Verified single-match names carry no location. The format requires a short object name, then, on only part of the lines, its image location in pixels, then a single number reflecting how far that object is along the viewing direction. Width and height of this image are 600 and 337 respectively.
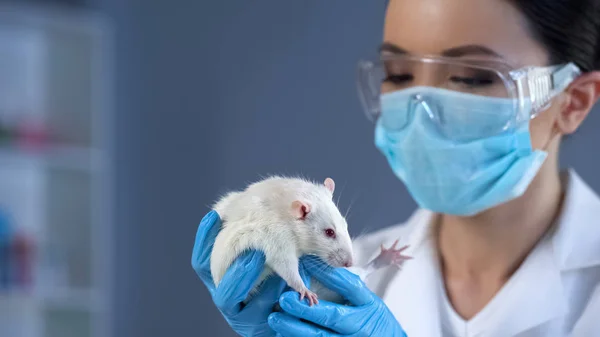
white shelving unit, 3.15
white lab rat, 0.97
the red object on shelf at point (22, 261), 2.98
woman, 1.32
